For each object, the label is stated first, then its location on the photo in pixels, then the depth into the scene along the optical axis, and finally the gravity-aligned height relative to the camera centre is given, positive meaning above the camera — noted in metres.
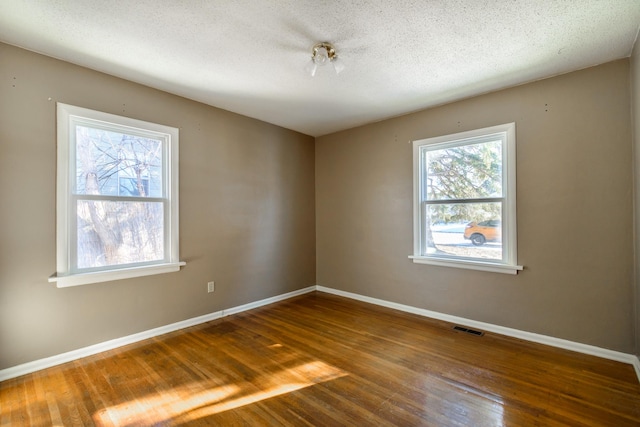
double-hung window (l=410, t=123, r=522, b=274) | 3.04 +0.17
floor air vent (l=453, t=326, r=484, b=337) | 3.08 -1.25
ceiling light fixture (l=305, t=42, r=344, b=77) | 2.30 +1.30
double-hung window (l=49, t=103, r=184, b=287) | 2.52 +0.18
